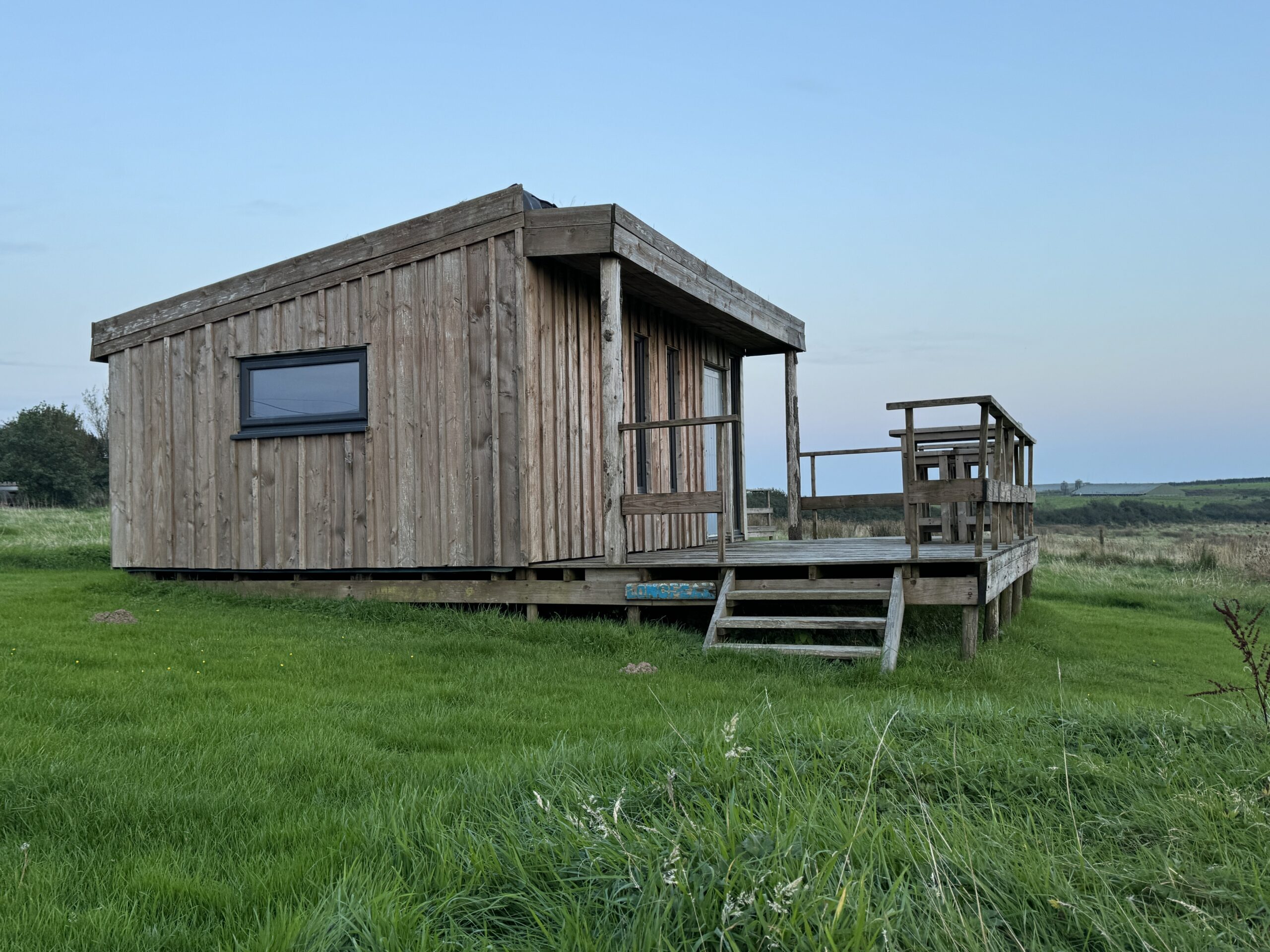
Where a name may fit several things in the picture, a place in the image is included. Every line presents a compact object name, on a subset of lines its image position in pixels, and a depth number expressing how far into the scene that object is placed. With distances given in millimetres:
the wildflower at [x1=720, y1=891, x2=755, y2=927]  1817
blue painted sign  8047
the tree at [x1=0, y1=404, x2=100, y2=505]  40938
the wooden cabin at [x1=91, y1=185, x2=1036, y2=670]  8133
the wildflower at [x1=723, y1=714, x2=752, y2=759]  2555
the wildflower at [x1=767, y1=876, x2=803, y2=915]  1791
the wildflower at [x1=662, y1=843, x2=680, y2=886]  1965
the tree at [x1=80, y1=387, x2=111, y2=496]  43312
